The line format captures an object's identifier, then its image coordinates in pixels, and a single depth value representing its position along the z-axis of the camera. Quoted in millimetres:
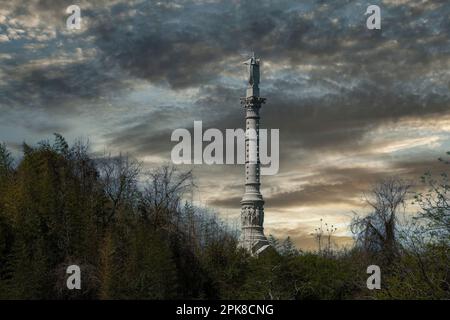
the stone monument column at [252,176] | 69812
